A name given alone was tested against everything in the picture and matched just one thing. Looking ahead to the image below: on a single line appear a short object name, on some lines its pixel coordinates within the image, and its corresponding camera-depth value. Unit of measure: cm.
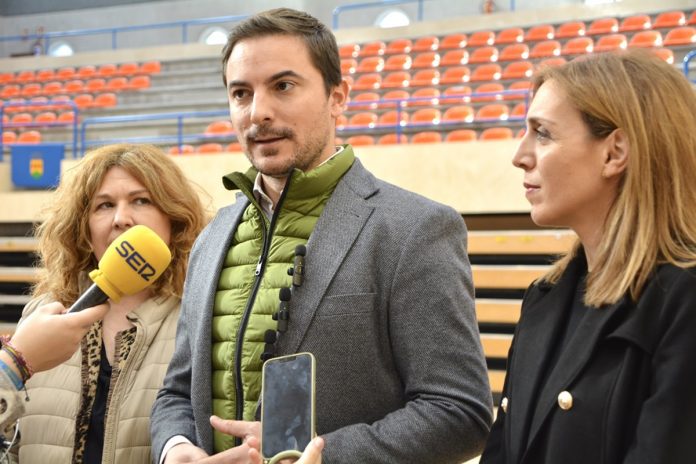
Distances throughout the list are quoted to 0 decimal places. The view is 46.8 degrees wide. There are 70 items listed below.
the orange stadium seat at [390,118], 864
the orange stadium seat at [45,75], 1215
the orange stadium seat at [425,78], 944
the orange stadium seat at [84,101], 1089
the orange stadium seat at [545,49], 914
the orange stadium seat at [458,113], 826
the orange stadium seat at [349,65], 1007
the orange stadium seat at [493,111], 813
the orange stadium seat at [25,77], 1223
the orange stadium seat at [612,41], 873
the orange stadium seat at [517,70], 891
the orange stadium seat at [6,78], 1238
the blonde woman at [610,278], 114
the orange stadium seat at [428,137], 780
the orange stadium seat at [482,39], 996
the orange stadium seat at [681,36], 841
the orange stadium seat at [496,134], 717
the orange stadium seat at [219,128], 899
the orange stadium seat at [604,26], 923
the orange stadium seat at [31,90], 1174
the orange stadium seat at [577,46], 900
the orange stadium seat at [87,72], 1201
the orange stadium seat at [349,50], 1052
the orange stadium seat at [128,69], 1176
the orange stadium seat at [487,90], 786
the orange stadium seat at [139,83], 1128
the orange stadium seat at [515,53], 934
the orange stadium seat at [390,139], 762
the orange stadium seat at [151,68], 1169
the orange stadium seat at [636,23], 909
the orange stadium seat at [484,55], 957
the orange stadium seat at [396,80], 955
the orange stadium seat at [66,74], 1206
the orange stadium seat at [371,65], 1004
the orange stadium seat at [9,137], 1027
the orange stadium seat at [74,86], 1148
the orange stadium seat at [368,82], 957
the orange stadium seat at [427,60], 988
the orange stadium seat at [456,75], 930
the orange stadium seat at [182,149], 789
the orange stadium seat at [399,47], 1038
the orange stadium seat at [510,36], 978
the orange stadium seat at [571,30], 943
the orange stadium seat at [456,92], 879
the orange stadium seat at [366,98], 858
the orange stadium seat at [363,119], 876
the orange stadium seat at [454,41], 1012
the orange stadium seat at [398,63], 998
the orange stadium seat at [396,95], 939
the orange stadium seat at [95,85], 1133
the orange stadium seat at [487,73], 908
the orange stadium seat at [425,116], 842
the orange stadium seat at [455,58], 976
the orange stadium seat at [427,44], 1023
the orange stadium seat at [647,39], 853
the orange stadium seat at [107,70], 1190
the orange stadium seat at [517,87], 828
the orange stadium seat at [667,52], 779
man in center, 145
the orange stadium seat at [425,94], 898
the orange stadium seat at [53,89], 1159
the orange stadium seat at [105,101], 1082
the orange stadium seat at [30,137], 999
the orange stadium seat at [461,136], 741
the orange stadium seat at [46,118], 1067
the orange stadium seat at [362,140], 749
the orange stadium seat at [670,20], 902
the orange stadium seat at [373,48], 1048
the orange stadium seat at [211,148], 845
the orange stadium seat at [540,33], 962
